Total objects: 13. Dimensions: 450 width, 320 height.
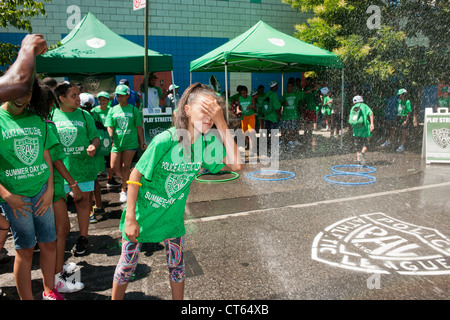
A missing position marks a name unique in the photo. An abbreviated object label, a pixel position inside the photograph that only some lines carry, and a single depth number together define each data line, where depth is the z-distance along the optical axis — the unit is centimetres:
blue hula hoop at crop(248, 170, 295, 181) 754
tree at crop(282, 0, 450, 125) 1185
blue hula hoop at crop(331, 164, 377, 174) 817
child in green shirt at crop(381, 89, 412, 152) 1103
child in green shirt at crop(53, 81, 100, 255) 407
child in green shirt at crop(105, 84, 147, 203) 589
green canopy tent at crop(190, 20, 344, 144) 931
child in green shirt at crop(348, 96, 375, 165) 898
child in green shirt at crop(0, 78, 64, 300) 263
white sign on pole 667
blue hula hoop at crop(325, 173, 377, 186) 693
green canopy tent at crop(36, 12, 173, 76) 788
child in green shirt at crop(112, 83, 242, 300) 237
